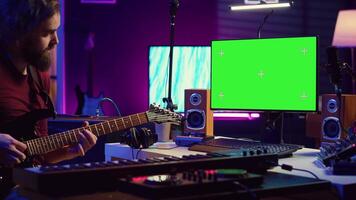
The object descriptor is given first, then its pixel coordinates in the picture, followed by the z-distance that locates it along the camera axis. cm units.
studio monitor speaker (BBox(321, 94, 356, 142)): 249
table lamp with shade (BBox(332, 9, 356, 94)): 439
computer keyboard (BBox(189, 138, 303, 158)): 223
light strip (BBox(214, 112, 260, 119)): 471
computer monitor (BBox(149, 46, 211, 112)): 428
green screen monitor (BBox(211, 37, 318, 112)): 254
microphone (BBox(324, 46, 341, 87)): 239
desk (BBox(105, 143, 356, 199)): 164
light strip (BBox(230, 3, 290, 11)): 320
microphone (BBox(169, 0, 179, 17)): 311
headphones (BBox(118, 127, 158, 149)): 256
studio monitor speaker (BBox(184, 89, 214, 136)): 290
